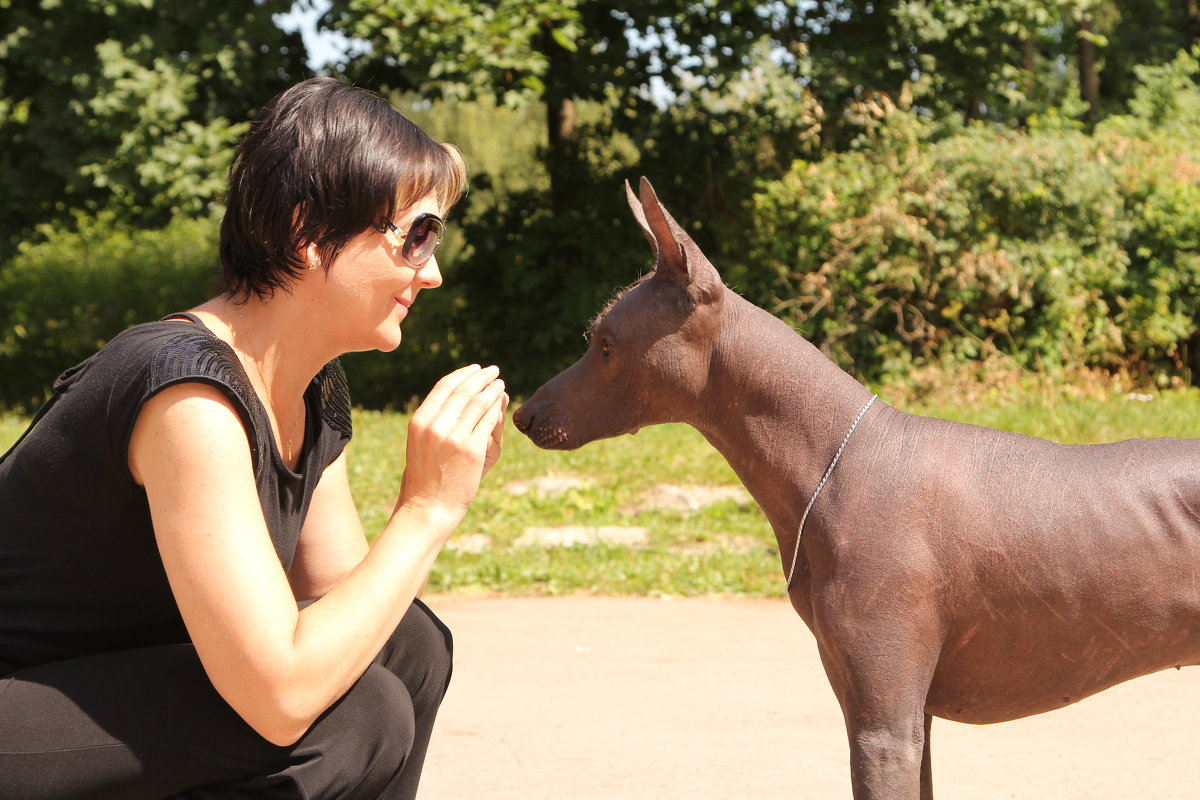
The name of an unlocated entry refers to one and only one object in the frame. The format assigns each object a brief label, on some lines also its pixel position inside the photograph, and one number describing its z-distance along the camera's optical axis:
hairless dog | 2.40
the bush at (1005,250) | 11.01
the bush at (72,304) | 14.87
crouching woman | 1.95
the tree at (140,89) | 10.65
